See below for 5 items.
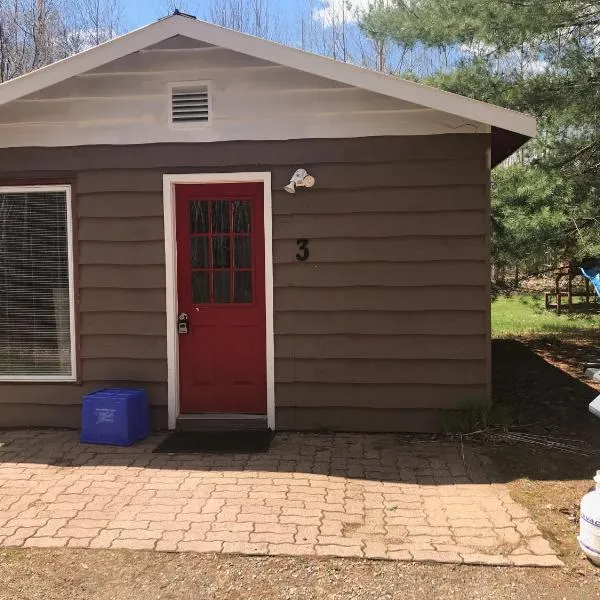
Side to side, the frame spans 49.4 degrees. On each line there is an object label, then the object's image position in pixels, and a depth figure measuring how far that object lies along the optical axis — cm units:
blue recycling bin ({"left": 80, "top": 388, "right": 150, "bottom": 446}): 498
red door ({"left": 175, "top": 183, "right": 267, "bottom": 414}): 540
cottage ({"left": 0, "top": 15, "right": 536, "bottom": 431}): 514
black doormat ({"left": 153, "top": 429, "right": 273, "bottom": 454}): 487
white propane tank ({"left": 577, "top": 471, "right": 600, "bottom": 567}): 308
